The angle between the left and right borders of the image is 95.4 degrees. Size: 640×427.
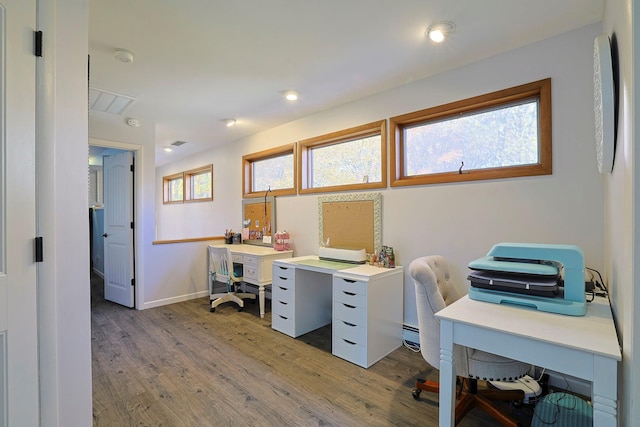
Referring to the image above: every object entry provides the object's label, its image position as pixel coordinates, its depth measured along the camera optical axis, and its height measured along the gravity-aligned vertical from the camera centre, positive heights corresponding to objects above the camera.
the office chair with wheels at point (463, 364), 1.51 -0.80
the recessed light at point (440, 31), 1.93 +1.24
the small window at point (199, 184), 5.55 +0.60
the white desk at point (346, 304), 2.39 -0.86
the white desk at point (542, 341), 1.00 -0.51
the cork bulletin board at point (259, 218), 4.16 -0.07
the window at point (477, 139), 2.16 +0.63
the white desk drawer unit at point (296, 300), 2.95 -0.92
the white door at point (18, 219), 1.05 -0.02
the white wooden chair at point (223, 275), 3.66 -0.80
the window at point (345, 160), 3.08 +0.62
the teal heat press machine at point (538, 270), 1.38 -0.29
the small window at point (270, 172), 4.02 +0.61
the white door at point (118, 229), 3.84 -0.21
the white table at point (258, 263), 3.48 -0.62
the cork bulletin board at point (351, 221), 3.02 -0.09
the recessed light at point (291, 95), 2.99 +1.23
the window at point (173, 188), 6.57 +0.61
